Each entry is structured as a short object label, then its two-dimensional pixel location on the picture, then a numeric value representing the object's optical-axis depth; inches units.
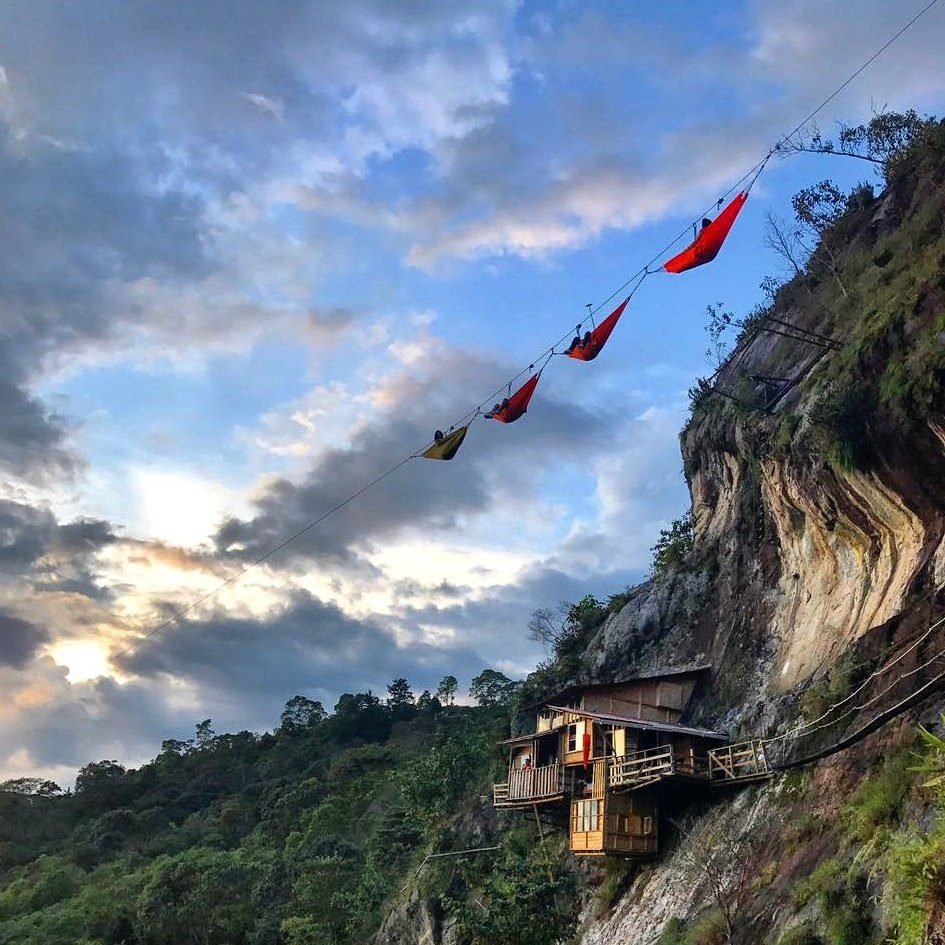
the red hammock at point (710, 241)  812.0
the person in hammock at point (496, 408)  988.6
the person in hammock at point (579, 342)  912.9
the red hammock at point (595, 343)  898.7
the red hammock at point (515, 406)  980.6
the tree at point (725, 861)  782.5
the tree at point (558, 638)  1873.9
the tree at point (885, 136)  1505.9
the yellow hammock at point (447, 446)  995.3
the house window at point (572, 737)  1192.2
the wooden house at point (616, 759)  1013.2
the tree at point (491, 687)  3565.5
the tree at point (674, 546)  1595.0
